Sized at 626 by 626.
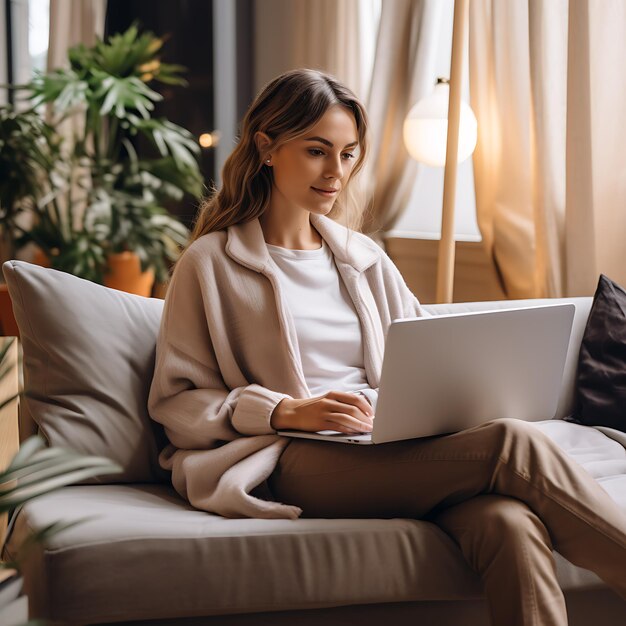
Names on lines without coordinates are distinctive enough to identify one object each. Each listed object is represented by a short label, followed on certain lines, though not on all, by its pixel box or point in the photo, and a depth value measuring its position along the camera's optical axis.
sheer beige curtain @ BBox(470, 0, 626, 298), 2.81
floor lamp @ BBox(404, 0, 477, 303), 3.09
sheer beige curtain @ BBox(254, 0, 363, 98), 4.24
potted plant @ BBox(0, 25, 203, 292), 4.72
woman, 1.52
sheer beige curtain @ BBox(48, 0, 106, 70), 5.38
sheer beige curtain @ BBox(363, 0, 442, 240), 3.81
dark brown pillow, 2.17
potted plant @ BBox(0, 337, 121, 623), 0.73
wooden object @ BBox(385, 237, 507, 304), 3.57
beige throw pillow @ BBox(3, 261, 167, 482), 1.82
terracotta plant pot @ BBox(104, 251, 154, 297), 4.86
